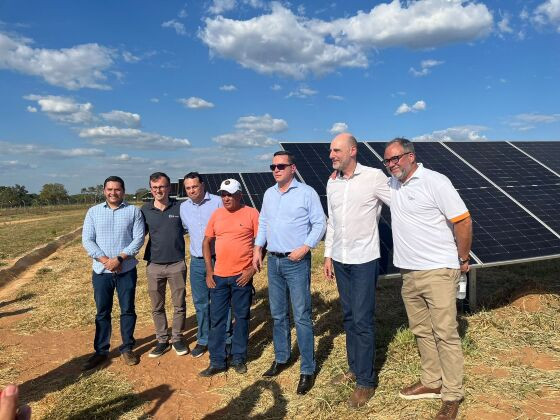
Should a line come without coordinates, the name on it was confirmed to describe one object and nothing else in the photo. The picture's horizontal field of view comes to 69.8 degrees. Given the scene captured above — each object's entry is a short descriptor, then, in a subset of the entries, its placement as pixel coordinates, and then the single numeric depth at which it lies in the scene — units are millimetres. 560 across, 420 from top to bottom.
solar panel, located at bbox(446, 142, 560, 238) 7151
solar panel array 5910
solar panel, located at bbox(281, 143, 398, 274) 6204
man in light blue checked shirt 5465
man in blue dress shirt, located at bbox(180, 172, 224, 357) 5703
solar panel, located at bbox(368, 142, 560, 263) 5827
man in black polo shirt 5691
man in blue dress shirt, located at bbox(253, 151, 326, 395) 4629
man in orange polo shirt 5078
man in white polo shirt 3760
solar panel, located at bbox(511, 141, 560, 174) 9437
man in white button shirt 4203
